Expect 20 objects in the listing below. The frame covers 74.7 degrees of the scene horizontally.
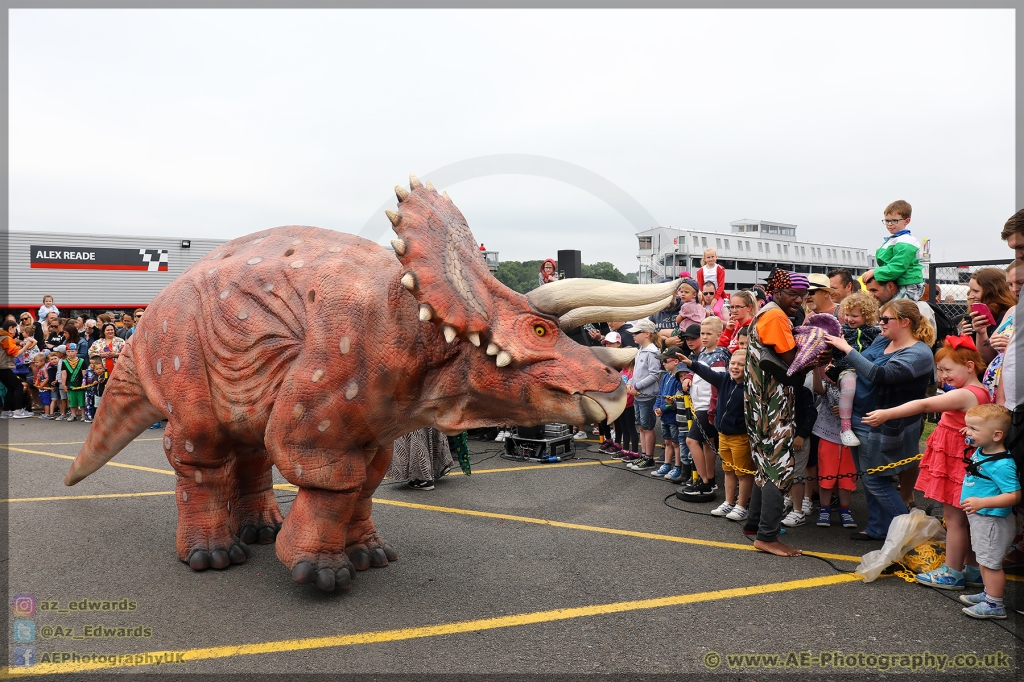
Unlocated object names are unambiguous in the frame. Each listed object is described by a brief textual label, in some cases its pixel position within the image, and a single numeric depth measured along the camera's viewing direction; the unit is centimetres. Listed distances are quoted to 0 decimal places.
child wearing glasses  591
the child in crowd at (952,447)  384
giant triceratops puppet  328
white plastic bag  400
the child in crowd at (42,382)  1236
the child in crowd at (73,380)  1182
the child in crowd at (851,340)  470
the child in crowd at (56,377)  1220
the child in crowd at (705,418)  579
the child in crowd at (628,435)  795
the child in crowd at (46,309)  1573
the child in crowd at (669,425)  651
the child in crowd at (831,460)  510
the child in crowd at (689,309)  726
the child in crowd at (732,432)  512
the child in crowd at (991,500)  340
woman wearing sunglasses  442
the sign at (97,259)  2030
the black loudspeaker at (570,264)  1048
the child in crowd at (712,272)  884
